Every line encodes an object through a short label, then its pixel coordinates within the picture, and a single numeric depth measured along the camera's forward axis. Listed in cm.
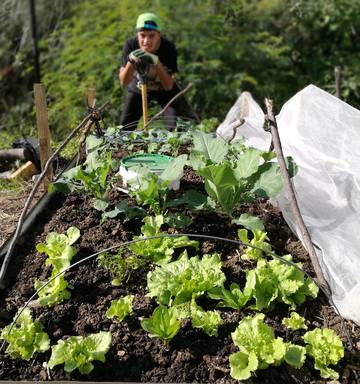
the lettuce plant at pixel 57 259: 201
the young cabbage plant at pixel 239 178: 224
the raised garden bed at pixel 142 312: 175
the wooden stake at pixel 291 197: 188
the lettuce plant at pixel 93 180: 244
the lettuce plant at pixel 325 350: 171
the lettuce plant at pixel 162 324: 179
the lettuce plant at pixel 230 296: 193
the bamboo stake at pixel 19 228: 178
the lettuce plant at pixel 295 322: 188
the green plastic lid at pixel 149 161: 267
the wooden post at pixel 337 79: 417
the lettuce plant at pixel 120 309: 191
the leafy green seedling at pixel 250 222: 222
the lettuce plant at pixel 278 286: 196
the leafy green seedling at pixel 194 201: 237
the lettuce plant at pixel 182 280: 196
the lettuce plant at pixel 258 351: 167
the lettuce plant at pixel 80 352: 172
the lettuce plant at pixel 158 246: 217
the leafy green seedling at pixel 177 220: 233
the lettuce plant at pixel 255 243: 219
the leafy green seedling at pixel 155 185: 233
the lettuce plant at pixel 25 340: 180
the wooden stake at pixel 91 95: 374
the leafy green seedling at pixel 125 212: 237
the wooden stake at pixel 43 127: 270
